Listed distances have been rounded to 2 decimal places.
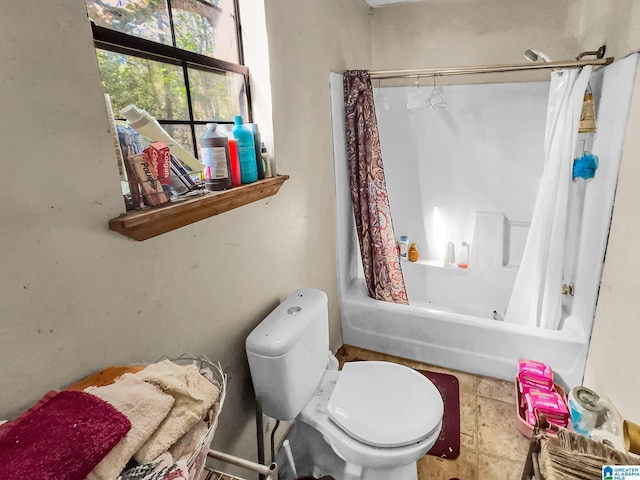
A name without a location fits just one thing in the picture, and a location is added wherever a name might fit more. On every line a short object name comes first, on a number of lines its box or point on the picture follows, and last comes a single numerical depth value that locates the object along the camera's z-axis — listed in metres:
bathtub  1.77
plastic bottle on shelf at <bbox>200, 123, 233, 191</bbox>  1.17
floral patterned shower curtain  2.13
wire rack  0.85
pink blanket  0.53
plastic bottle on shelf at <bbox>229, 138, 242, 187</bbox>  1.25
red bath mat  1.75
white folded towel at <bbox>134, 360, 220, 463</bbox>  0.64
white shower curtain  1.86
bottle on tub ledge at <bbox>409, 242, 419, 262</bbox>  2.95
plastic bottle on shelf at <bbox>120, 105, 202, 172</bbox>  0.97
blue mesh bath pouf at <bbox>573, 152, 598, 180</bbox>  1.88
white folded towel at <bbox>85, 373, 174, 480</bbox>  0.58
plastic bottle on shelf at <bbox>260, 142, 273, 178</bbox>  1.46
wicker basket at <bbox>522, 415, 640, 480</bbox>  0.99
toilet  1.27
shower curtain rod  1.76
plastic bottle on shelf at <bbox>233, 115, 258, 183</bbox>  1.28
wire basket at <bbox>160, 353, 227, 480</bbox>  0.66
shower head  1.98
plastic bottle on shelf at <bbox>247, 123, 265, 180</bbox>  1.34
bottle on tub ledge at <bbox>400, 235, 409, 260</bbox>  2.96
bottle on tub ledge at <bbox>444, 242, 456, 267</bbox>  2.84
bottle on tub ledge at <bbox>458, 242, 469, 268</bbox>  2.79
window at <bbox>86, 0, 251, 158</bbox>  1.00
